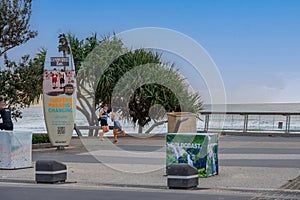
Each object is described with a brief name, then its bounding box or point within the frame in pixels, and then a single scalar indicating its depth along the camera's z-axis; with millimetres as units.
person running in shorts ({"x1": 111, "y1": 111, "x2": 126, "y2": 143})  26516
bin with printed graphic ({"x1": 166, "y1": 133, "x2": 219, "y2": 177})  13414
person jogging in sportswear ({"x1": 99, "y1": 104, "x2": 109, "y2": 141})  27062
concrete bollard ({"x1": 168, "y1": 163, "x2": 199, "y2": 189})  11805
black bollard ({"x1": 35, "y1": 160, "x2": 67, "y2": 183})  12773
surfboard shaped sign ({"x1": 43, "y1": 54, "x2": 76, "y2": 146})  21344
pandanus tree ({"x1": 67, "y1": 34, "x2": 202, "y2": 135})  32188
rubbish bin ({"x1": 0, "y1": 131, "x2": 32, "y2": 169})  15625
